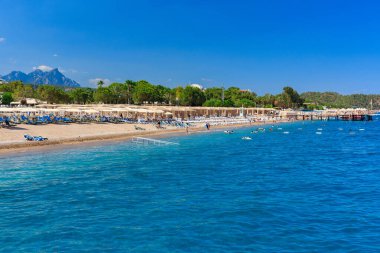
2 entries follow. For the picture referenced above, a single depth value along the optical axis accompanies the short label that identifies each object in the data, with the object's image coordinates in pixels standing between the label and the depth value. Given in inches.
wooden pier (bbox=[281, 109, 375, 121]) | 5151.6
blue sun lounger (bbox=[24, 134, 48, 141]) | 1598.2
